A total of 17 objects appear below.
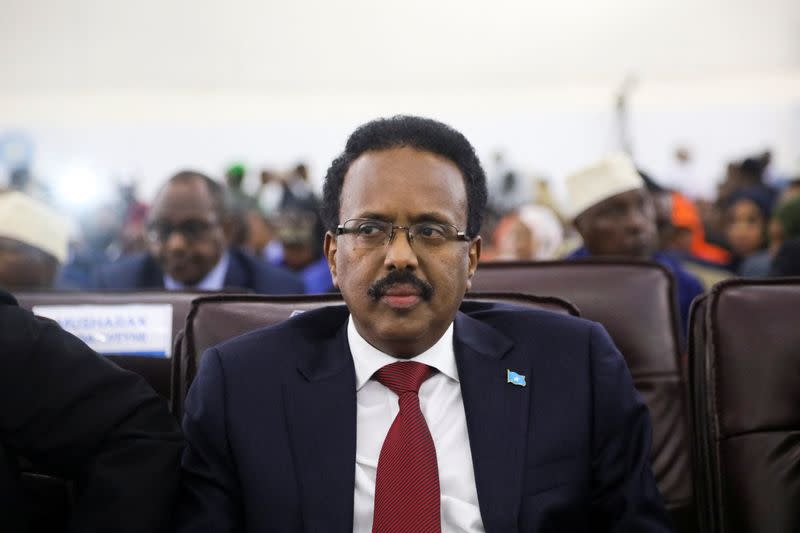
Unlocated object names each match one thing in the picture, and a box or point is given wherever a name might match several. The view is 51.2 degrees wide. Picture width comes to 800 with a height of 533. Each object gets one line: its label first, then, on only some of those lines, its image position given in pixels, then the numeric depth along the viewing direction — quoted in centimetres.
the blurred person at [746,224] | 456
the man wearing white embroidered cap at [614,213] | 286
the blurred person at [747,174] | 614
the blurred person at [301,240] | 414
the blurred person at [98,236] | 488
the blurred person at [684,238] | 335
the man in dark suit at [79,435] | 118
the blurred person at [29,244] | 272
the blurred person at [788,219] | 340
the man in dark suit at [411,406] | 128
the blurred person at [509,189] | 626
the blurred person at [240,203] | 355
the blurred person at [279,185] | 664
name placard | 176
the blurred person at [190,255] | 311
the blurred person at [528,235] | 381
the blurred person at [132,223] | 541
